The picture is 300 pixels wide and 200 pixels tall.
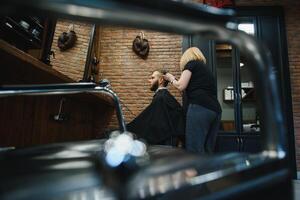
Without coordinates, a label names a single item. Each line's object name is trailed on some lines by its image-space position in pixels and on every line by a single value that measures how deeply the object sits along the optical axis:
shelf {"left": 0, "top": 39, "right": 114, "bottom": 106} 1.46
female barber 2.53
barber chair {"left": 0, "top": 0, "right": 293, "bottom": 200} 0.32
